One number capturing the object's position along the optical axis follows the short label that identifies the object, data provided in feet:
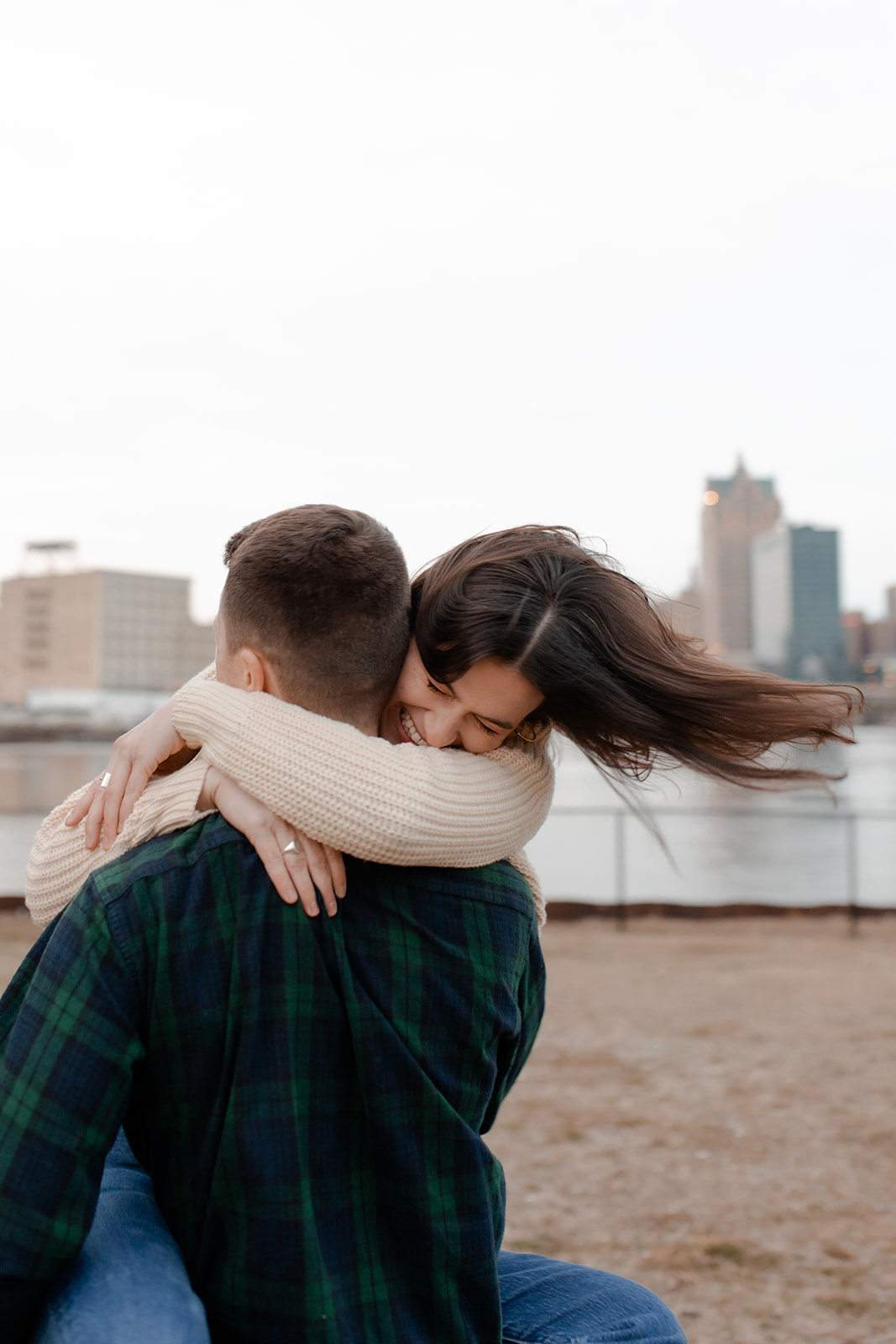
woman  3.93
